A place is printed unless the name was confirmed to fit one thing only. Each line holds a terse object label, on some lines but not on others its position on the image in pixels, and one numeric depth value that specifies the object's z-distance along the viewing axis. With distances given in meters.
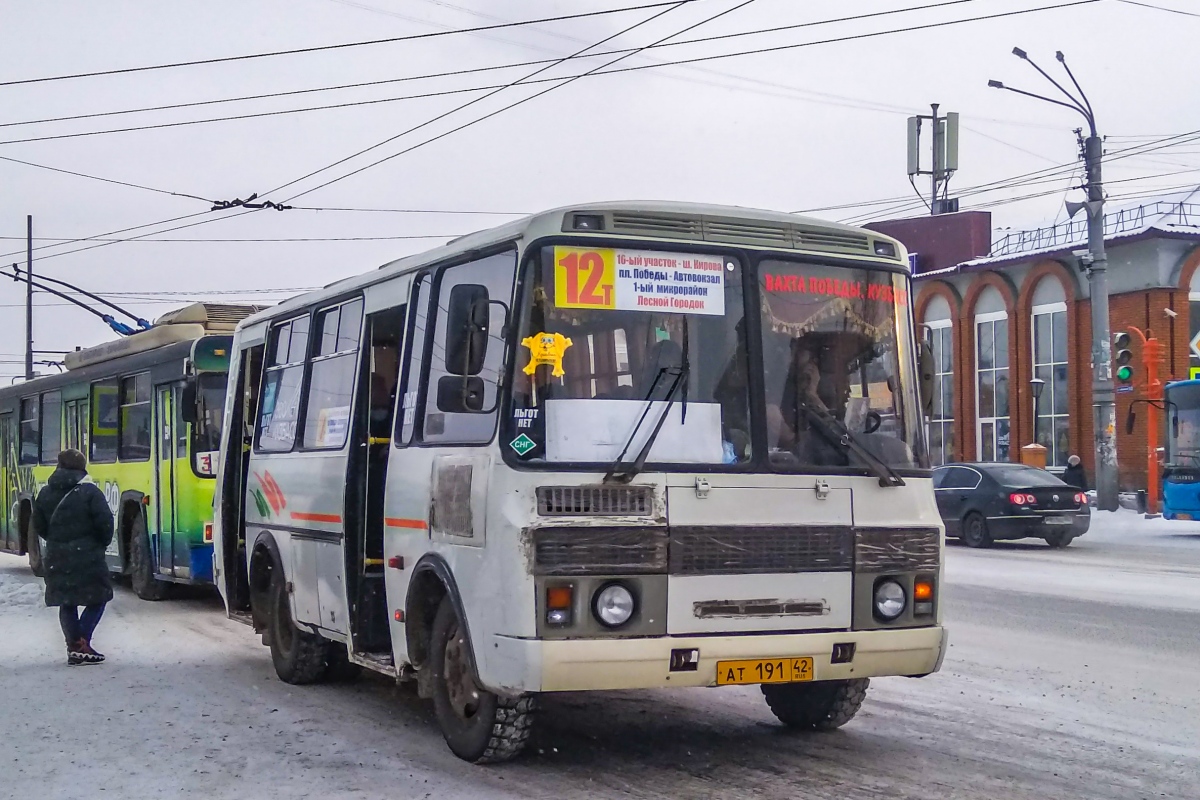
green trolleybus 15.23
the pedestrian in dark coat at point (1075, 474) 29.50
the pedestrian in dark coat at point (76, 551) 11.44
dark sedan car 24.20
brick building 39.06
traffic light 30.09
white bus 6.65
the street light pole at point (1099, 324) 30.55
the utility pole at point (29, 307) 43.09
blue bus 28.05
